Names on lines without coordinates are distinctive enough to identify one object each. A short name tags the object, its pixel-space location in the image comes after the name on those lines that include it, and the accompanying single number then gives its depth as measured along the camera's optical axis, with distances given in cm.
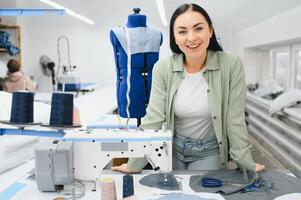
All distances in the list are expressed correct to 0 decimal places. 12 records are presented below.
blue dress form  240
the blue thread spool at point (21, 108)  193
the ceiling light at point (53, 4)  435
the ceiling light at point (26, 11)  352
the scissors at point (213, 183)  139
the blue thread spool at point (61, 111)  186
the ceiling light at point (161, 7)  432
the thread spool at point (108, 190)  121
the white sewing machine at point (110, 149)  138
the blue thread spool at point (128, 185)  134
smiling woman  154
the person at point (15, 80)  509
